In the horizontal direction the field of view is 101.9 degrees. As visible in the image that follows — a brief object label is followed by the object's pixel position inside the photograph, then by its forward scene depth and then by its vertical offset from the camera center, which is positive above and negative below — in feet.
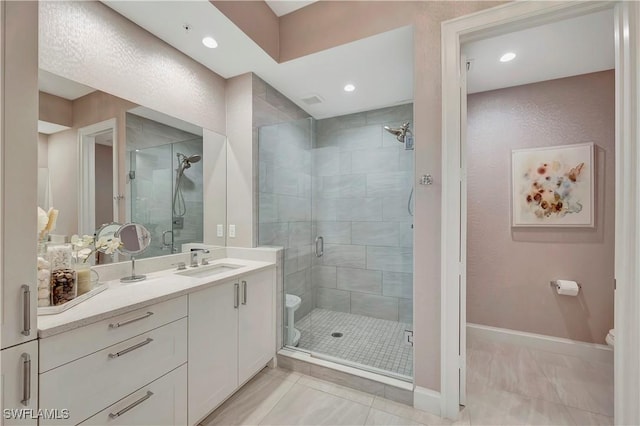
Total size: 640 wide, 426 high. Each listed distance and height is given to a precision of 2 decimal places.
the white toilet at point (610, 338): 6.47 -3.18
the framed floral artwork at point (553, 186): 7.50 +0.81
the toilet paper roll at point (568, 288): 7.41 -2.16
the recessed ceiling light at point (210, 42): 6.36 +4.24
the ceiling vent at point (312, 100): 9.34 +4.15
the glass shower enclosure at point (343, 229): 8.13 -0.63
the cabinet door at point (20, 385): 2.80 -1.92
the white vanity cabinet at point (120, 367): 3.21 -2.22
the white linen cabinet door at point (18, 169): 2.81 +0.49
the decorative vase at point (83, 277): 4.21 -1.06
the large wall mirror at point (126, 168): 4.79 +1.02
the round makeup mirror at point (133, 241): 5.40 -0.61
